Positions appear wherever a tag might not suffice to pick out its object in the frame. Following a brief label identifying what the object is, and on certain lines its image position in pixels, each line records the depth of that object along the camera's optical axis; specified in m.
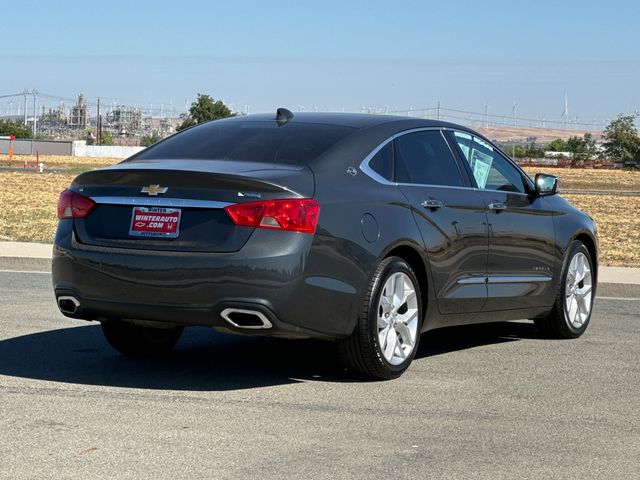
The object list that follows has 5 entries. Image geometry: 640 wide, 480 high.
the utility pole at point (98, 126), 175.19
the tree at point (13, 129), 175.50
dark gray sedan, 7.00
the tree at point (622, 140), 164.77
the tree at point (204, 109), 156.75
